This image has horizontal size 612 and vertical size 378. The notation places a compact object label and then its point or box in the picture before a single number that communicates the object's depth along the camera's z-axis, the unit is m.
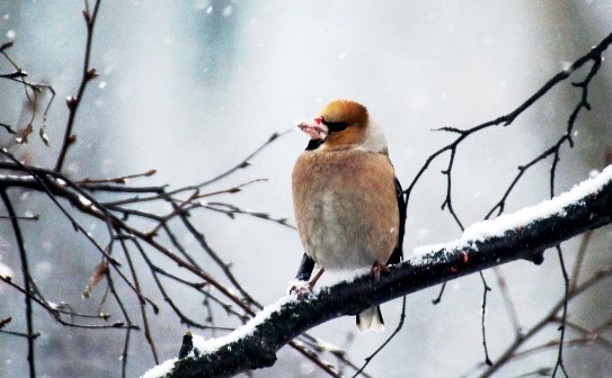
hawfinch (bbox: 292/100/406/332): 6.07
